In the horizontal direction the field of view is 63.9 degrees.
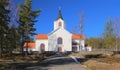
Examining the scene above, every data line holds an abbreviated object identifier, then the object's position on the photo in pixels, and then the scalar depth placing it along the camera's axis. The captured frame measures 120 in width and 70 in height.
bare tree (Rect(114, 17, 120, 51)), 34.07
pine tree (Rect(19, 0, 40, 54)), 22.08
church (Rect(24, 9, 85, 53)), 32.27
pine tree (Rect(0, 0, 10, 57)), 14.42
